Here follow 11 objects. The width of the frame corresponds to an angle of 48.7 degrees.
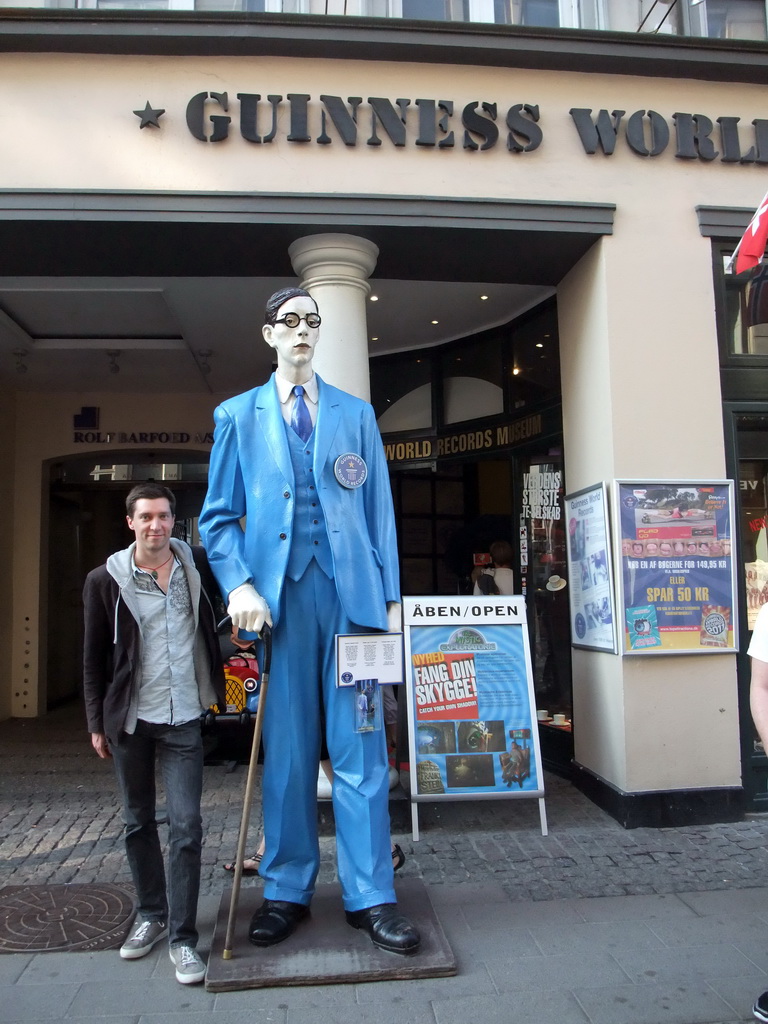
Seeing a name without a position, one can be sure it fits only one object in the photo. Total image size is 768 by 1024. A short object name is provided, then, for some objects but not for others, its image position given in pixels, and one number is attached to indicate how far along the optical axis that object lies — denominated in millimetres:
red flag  4602
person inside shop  6801
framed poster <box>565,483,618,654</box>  4895
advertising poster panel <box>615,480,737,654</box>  4836
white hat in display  6082
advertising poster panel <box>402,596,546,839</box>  4715
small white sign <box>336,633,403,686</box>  3236
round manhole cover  3342
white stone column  4988
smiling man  3082
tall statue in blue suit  3240
